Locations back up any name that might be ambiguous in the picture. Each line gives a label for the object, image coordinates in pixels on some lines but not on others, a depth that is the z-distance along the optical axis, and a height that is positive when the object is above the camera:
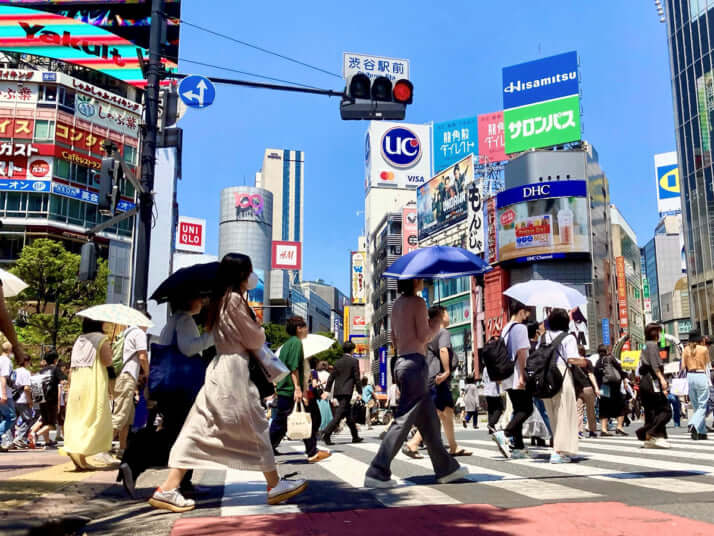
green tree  31.06 +4.37
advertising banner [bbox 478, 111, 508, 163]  74.62 +27.06
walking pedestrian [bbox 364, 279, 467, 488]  5.26 -0.05
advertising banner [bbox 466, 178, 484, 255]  55.91 +13.68
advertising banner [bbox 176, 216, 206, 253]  88.94 +19.26
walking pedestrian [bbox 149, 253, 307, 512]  4.28 -0.20
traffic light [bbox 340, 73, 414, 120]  8.51 +3.57
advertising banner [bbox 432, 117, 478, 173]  76.00 +27.01
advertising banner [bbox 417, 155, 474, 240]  59.17 +17.11
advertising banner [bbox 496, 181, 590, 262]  49.88 +11.95
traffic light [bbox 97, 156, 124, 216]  9.03 +2.64
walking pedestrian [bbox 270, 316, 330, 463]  7.44 +0.00
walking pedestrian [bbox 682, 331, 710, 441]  10.77 +0.03
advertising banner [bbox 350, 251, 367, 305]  101.50 +15.83
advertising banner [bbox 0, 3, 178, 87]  50.72 +25.56
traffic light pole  9.47 +3.64
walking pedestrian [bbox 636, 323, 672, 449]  8.48 -0.13
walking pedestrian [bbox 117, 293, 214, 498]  4.73 -0.26
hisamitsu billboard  55.44 +25.08
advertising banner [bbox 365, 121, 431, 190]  92.00 +30.94
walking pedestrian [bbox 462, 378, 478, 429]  20.67 -0.50
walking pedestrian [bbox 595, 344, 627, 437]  12.34 -0.10
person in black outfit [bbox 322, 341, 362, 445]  11.25 +0.03
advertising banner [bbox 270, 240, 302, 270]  131.25 +24.48
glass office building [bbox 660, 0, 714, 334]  43.38 +15.85
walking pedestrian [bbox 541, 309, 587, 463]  6.62 -0.25
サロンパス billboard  54.34 +20.95
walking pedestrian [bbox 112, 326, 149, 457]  7.80 +0.12
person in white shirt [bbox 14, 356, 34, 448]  11.59 -0.37
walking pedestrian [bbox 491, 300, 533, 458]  6.93 +0.10
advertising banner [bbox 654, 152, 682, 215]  83.25 +24.98
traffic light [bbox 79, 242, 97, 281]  8.45 +1.51
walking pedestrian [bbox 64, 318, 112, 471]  6.72 -0.16
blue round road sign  10.17 +4.34
